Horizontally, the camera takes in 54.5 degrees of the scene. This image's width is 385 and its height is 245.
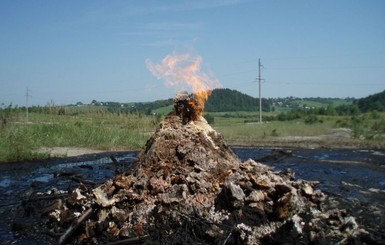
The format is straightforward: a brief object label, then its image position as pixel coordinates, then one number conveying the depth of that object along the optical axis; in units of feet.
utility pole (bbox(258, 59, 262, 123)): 141.41
